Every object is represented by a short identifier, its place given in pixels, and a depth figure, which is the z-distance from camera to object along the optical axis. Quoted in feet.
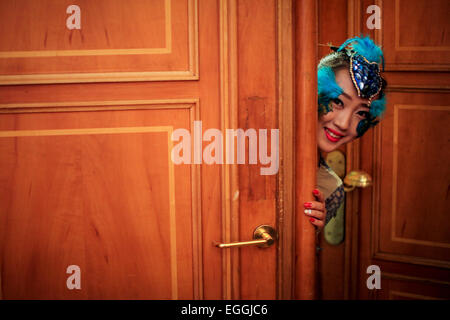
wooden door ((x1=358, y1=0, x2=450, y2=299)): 5.54
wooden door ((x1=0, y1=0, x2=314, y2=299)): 3.61
